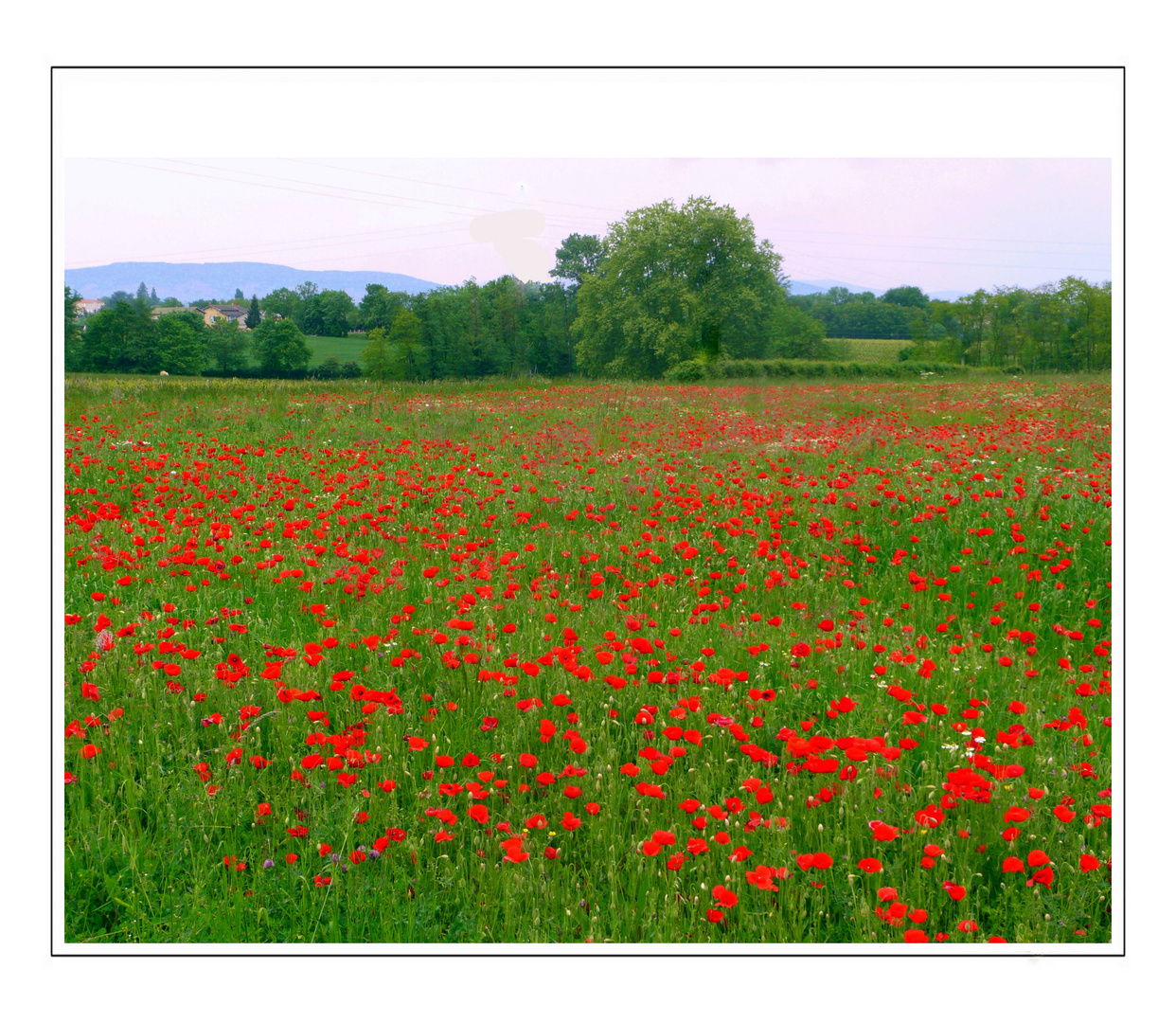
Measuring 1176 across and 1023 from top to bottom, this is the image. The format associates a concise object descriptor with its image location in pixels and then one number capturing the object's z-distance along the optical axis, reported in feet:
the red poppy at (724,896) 6.55
